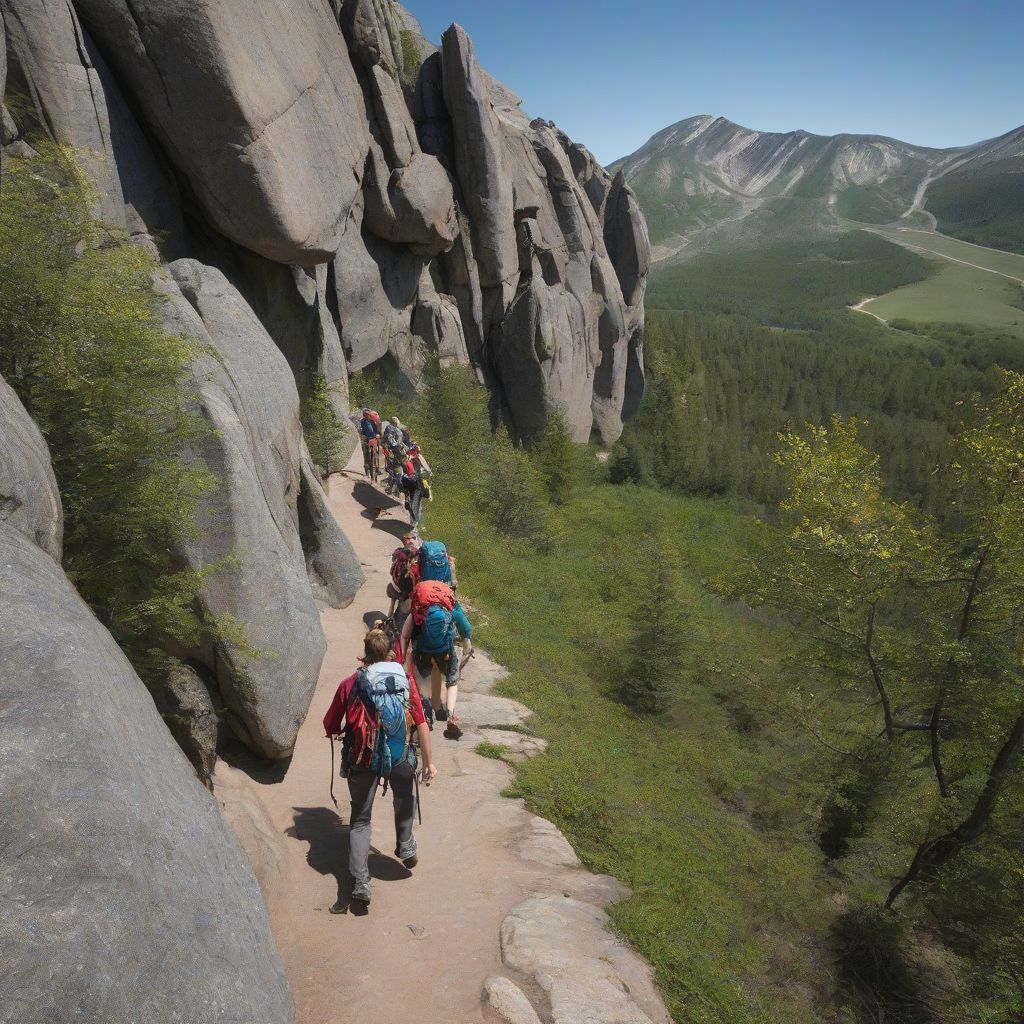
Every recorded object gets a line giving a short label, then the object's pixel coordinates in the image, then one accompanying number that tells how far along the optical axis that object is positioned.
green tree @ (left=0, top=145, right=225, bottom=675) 5.90
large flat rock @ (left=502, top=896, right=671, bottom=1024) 5.22
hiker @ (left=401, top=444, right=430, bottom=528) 16.64
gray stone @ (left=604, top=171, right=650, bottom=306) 57.53
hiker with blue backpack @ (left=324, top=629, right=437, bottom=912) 5.87
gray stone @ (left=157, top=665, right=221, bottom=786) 6.37
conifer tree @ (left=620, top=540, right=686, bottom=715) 17.16
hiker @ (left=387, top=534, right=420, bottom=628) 9.59
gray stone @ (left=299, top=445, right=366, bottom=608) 12.22
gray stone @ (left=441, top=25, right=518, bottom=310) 33.56
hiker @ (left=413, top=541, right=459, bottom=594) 9.08
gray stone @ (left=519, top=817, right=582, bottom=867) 7.28
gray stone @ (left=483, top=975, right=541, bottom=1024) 4.91
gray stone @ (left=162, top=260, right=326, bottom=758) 7.15
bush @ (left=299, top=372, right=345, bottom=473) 19.34
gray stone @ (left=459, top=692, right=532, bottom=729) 10.75
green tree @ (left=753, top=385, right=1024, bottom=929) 11.02
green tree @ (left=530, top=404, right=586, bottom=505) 38.06
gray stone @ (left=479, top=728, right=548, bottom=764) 9.84
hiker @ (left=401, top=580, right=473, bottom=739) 8.49
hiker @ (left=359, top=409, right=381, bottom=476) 20.17
